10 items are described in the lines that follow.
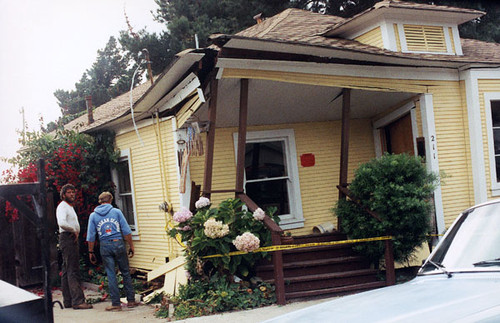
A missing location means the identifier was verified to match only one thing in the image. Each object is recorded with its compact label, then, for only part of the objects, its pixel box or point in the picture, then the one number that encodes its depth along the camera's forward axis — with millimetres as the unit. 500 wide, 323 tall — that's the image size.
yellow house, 8367
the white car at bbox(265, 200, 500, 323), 2775
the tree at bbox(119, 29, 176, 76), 23344
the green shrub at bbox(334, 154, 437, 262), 7816
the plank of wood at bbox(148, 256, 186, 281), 8836
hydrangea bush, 7395
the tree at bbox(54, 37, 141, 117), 32406
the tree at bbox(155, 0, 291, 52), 21734
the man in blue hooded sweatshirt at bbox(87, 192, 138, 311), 8578
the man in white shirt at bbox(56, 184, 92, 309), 8812
